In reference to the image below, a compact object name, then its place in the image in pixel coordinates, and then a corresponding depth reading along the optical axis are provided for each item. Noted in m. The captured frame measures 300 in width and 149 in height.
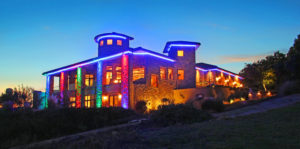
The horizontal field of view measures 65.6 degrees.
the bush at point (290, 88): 16.92
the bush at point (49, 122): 10.57
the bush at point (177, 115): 9.82
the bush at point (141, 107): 20.77
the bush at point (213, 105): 15.38
